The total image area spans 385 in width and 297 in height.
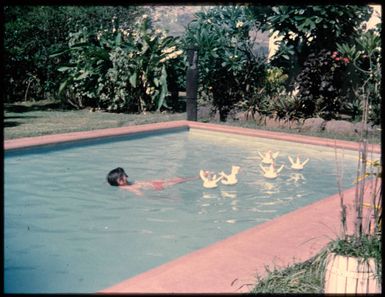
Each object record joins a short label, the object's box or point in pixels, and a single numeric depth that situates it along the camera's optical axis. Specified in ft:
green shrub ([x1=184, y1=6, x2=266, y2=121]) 47.42
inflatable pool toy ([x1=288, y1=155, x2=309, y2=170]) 32.68
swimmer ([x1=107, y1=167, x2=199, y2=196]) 27.14
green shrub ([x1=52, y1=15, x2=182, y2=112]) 48.73
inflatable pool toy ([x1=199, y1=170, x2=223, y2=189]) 28.02
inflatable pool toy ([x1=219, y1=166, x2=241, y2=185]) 28.71
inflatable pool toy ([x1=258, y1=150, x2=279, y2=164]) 32.79
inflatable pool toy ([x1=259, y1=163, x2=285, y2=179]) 30.42
